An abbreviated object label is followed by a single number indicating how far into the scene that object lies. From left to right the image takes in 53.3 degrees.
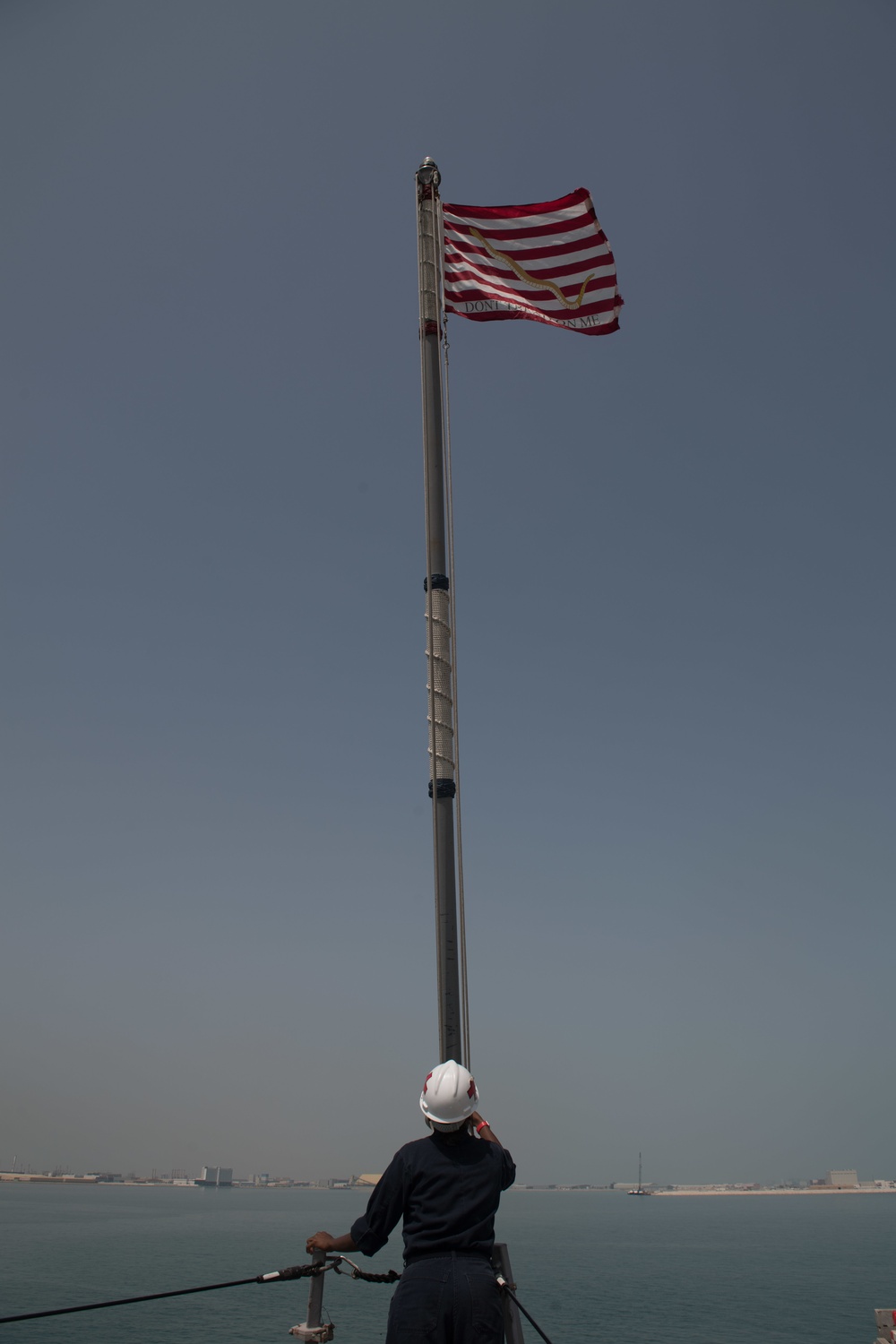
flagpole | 5.88
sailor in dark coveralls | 4.05
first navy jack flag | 8.95
